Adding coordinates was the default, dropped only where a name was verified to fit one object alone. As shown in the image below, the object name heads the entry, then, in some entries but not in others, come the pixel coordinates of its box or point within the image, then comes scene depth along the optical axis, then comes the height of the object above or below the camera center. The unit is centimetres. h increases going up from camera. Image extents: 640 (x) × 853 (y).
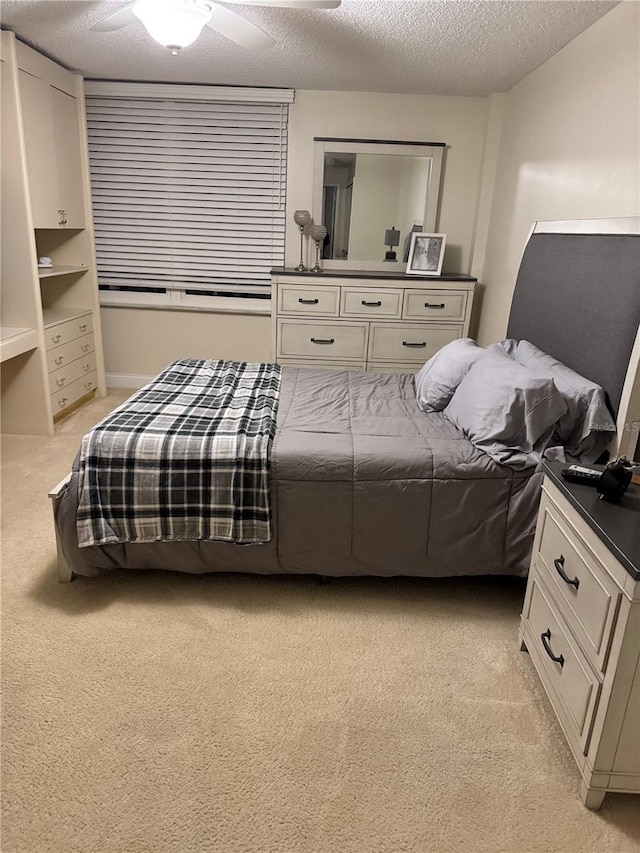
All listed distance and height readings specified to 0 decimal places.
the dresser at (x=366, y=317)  409 -56
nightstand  137 -94
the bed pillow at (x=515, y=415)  221 -64
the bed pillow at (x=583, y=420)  216 -62
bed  219 -95
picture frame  430 -12
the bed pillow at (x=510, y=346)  292 -50
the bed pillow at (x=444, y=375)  278 -63
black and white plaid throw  219 -93
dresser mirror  431 +27
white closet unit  341 -18
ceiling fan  225 +80
